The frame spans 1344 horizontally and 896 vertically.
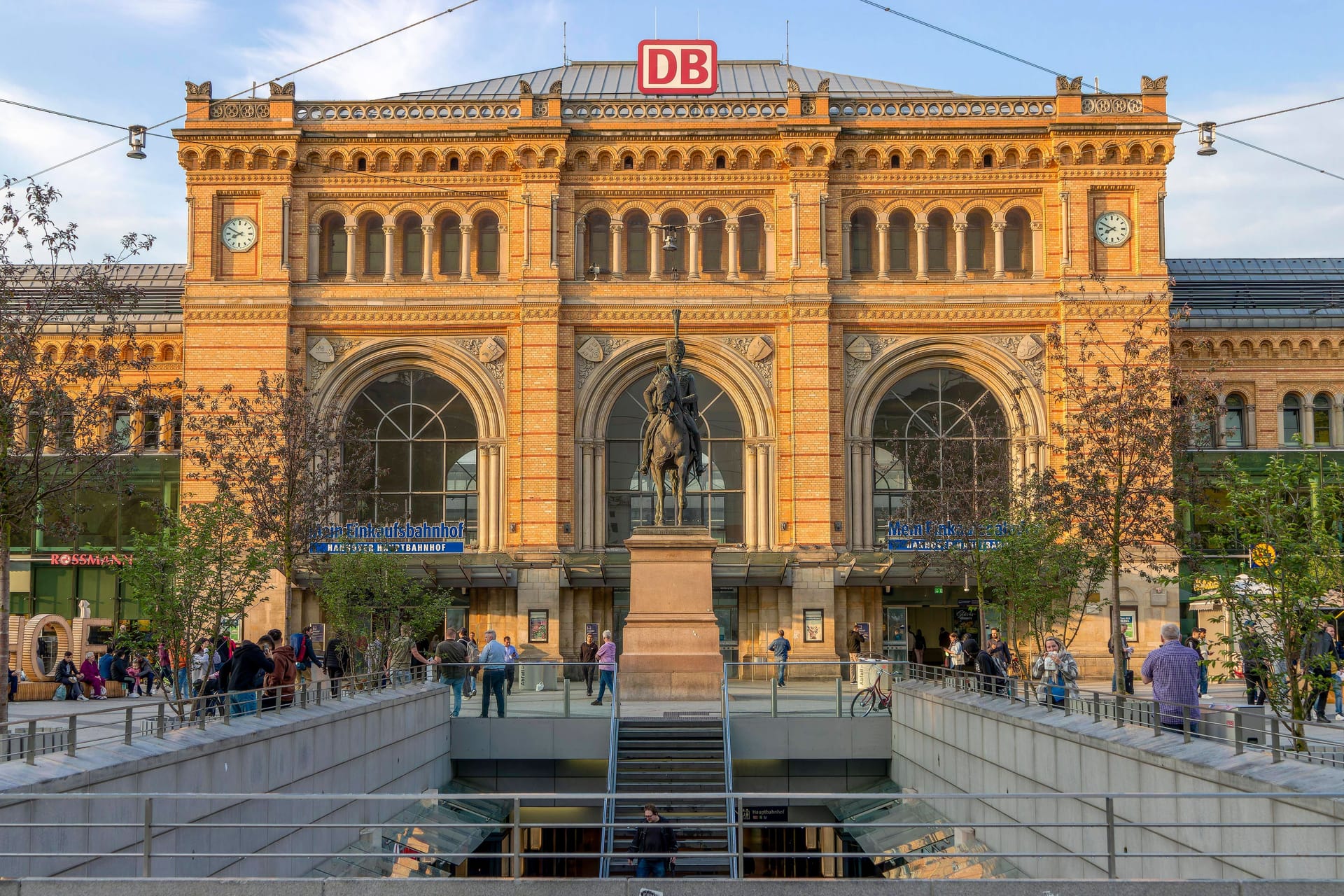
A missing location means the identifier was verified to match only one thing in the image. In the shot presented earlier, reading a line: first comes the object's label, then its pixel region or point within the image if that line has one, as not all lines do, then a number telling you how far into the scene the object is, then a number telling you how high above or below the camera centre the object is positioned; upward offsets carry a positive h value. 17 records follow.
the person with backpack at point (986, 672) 23.11 -1.77
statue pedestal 28.77 -0.74
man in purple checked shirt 15.84 -1.15
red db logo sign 44.66 +14.62
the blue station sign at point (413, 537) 42.69 +0.83
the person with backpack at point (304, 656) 27.94 -1.66
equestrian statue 30.03 +2.65
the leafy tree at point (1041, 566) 29.36 -0.02
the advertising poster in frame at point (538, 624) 42.28 -1.61
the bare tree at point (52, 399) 18.69 +2.14
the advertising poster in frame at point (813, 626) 42.44 -1.69
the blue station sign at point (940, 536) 35.72 +0.72
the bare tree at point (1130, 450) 27.55 +2.11
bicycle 27.69 -2.44
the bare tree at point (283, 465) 31.17 +2.20
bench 36.09 -2.92
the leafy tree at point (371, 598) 32.38 -0.70
